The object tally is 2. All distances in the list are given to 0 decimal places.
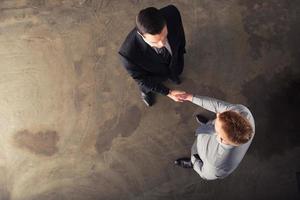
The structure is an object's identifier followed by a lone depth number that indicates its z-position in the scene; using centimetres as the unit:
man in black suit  254
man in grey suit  249
